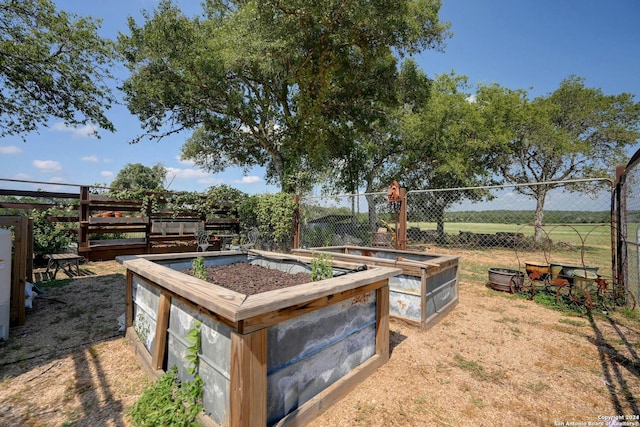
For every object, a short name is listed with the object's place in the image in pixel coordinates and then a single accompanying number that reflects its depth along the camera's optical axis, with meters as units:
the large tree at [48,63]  5.92
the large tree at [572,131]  13.53
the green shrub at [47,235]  6.62
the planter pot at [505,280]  5.46
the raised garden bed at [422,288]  3.68
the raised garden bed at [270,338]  1.59
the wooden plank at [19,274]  3.51
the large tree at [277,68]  8.03
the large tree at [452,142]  13.55
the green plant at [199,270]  2.94
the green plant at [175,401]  1.81
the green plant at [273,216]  8.21
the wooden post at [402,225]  5.61
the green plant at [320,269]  2.77
